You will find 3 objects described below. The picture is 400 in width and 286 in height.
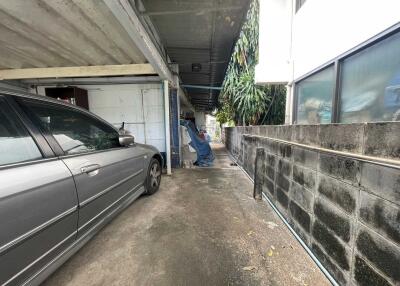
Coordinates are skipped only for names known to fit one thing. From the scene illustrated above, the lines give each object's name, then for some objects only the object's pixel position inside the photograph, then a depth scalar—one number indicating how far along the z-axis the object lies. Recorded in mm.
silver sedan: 1072
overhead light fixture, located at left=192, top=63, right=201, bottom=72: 5430
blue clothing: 5723
